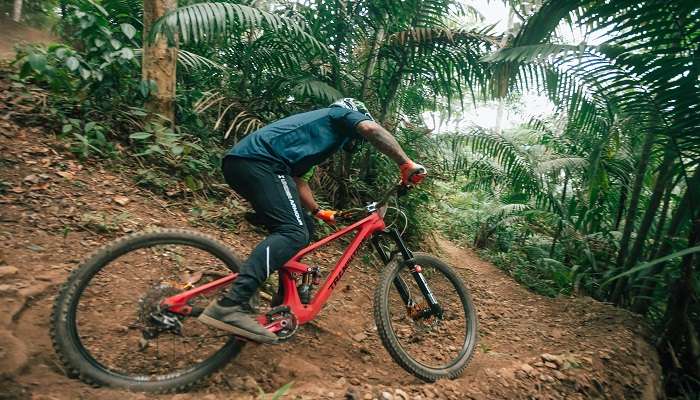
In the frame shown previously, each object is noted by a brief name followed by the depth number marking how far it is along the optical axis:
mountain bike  2.22
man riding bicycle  2.34
